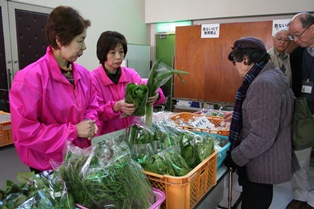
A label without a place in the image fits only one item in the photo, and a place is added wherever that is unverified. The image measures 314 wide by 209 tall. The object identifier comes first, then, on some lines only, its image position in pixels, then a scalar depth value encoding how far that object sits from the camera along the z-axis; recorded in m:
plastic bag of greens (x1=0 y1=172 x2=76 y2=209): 0.83
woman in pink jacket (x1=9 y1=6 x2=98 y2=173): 1.18
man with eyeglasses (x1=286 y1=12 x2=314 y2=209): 2.30
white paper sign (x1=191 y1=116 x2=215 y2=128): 1.94
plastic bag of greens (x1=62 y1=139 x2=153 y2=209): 0.87
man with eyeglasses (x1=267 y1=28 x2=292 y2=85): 2.69
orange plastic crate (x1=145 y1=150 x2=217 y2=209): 1.04
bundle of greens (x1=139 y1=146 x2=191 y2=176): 1.11
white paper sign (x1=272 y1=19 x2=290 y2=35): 3.32
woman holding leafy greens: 1.70
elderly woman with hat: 1.42
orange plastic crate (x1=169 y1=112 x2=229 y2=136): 1.81
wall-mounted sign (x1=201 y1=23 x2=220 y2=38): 3.74
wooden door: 3.60
